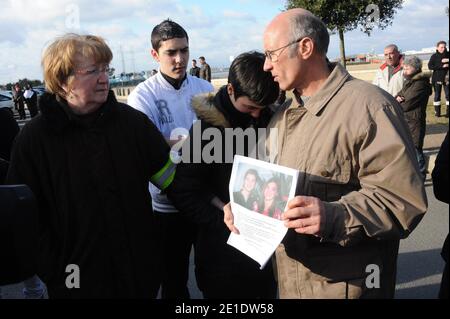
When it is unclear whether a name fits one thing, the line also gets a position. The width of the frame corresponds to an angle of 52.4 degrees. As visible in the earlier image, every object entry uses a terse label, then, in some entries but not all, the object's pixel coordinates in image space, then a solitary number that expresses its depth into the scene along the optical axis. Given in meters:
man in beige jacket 1.68
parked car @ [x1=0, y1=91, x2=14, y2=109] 23.28
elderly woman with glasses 2.02
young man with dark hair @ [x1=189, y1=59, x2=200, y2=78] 20.63
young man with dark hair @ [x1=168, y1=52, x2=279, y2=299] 2.15
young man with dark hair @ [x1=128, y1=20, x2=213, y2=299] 2.97
